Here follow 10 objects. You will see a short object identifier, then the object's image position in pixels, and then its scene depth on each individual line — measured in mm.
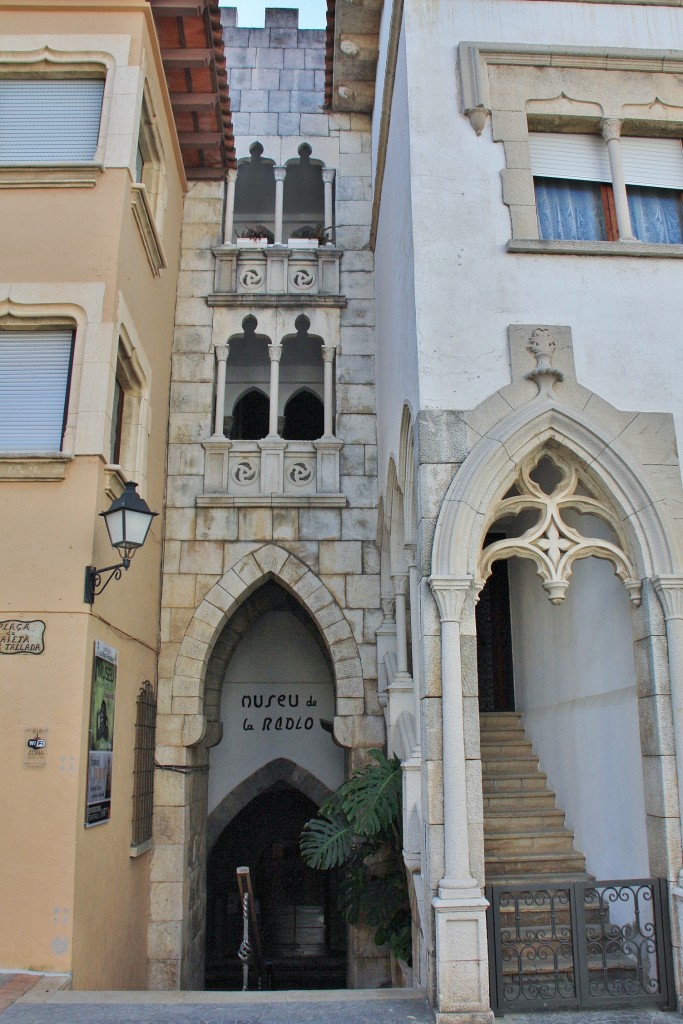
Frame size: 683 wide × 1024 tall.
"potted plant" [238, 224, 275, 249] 10711
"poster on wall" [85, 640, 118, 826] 6652
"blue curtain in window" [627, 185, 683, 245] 7156
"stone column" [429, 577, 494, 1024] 5129
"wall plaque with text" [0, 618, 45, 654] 6496
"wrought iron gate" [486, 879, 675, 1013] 5312
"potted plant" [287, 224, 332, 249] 10828
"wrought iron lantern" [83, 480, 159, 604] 6320
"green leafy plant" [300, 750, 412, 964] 7266
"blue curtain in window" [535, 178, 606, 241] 7078
